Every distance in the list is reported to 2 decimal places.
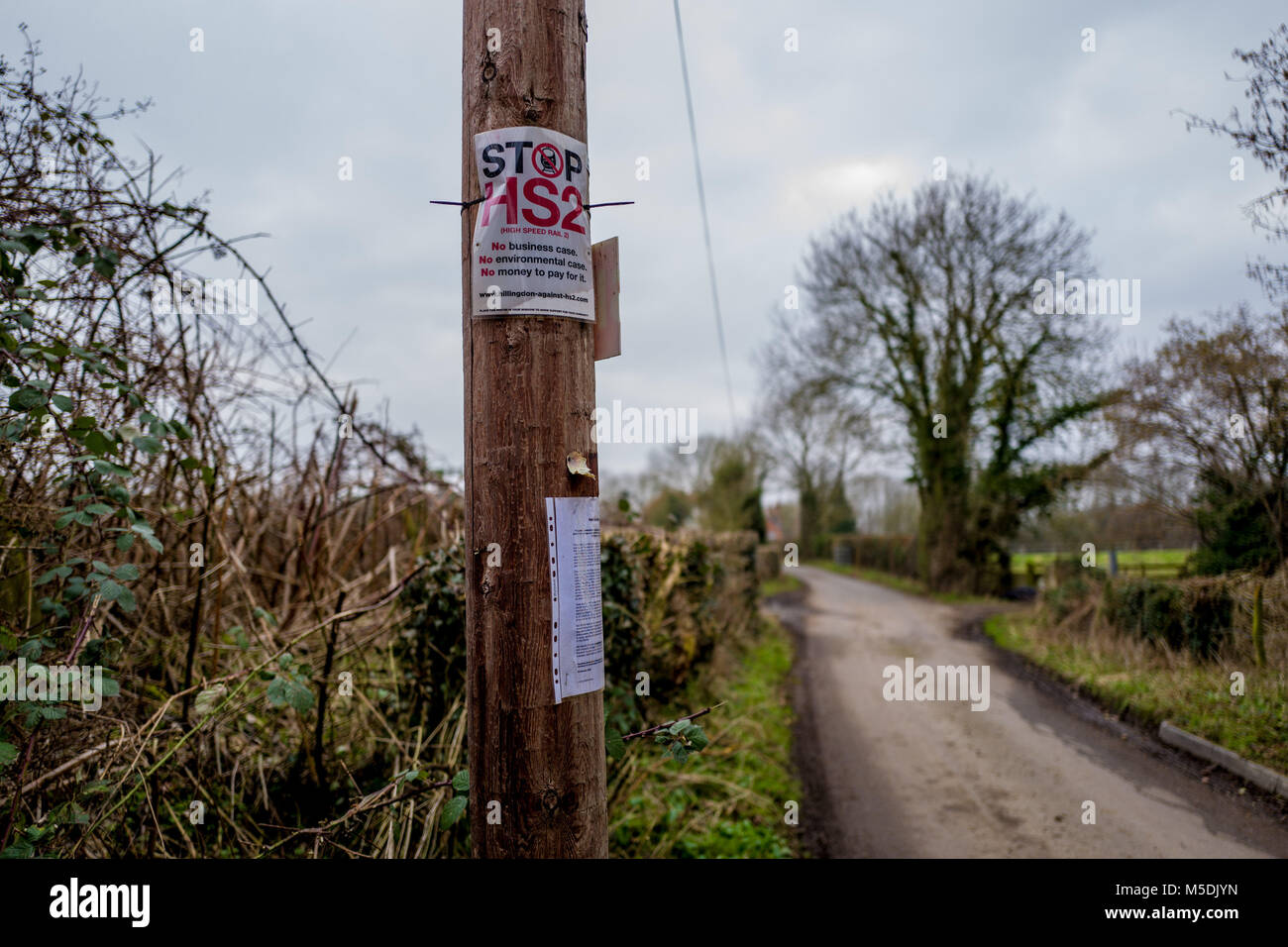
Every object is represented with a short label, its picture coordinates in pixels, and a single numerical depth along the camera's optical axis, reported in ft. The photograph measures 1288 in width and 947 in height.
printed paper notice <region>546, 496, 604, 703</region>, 5.69
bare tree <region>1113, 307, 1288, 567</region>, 24.22
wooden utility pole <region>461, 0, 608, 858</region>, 5.61
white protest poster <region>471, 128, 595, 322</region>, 5.74
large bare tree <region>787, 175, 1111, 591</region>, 62.75
